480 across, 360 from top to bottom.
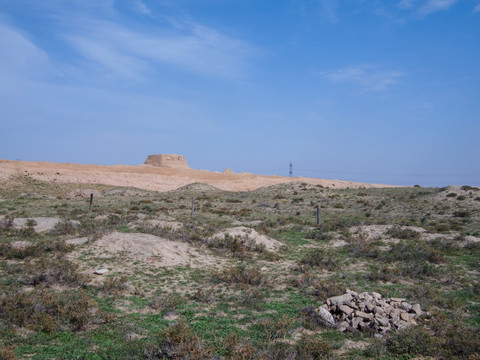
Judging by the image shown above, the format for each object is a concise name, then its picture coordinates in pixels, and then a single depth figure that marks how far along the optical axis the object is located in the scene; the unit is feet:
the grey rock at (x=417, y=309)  28.45
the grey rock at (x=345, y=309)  28.38
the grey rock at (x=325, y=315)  27.65
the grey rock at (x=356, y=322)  27.06
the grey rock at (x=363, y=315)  27.45
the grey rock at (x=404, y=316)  27.14
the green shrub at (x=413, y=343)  23.17
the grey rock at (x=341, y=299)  29.43
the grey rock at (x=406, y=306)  28.90
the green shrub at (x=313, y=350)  22.07
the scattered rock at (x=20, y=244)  44.29
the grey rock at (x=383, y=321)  26.55
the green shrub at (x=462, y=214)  92.28
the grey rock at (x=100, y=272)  38.68
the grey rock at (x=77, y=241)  47.63
